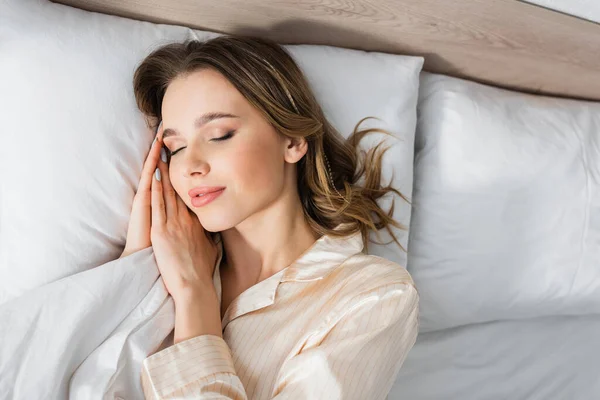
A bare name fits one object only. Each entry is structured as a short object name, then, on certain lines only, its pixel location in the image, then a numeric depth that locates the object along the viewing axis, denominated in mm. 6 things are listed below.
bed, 1320
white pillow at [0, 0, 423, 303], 1320
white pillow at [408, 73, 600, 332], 1710
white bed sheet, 1729
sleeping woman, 1188
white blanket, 1147
